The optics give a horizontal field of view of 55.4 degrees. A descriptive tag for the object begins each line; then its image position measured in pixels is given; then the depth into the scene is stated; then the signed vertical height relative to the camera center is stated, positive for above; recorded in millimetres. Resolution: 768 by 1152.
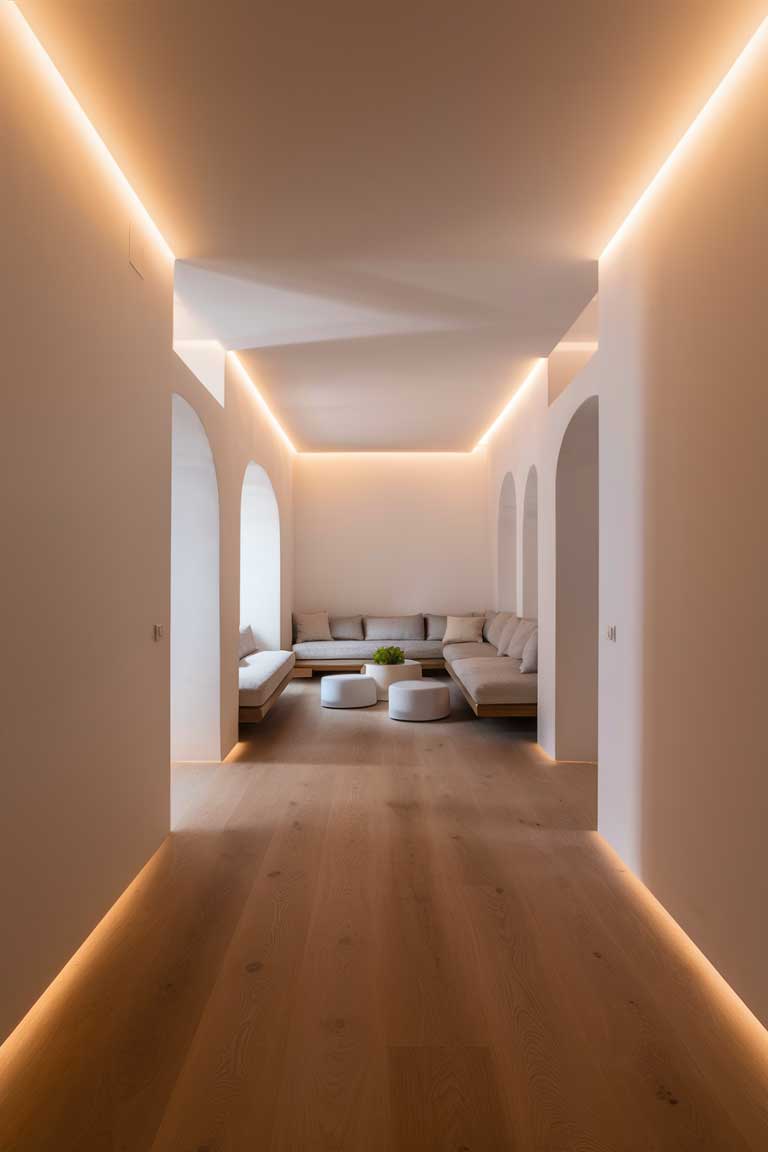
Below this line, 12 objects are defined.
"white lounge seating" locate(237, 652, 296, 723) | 5559 -966
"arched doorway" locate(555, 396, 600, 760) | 4875 -40
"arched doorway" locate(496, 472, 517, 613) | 8445 +48
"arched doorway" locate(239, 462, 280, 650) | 8320 -75
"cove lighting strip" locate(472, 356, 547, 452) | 5674 +1528
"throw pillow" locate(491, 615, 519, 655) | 7161 -690
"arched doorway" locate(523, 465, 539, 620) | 6723 +57
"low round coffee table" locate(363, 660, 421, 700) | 7340 -1110
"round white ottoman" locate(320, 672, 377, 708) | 6953 -1226
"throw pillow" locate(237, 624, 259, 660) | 7360 -815
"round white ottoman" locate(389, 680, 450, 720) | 6332 -1202
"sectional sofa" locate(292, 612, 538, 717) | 6348 -906
